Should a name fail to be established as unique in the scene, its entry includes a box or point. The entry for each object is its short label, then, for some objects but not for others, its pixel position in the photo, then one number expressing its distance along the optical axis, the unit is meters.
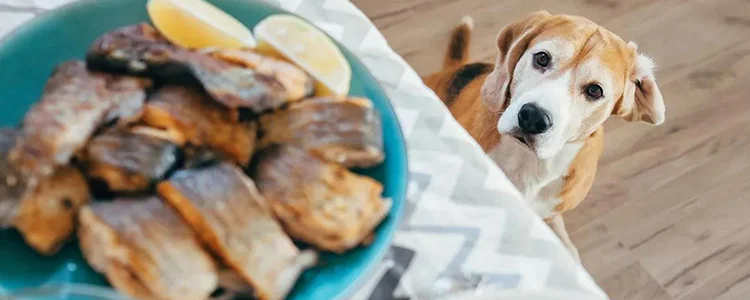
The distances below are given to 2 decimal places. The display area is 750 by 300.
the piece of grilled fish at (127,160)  0.46
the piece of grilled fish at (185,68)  0.51
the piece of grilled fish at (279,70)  0.53
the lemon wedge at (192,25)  0.56
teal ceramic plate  0.46
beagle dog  0.94
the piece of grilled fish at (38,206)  0.45
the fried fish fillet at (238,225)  0.46
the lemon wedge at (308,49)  0.56
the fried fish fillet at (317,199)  0.48
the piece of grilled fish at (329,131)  0.52
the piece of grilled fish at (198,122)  0.49
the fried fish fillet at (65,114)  0.45
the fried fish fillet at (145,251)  0.44
